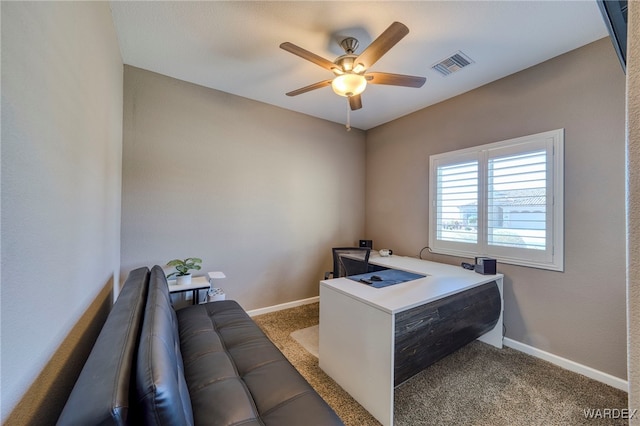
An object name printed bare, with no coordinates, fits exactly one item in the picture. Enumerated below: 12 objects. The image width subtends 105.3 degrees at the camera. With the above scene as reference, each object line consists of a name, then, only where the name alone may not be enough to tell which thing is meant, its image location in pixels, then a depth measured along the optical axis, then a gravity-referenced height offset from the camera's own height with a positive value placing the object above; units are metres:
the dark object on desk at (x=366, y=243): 3.79 -0.46
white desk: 1.49 -0.78
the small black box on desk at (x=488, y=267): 2.33 -0.50
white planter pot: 2.38 -0.66
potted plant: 2.39 -0.55
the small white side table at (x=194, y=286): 2.33 -0.71
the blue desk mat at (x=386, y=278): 2.01 -0.57
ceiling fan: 1.70 +1.12
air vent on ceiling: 2.18 +1.41
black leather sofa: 0.65 -0.64
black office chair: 2.61 -0.52
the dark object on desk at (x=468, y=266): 2.53 -0.54
